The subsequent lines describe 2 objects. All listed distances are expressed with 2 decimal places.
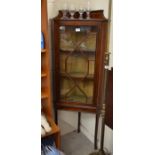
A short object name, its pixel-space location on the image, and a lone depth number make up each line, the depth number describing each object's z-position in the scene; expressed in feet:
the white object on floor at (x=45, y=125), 6.43
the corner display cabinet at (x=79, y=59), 6.73
